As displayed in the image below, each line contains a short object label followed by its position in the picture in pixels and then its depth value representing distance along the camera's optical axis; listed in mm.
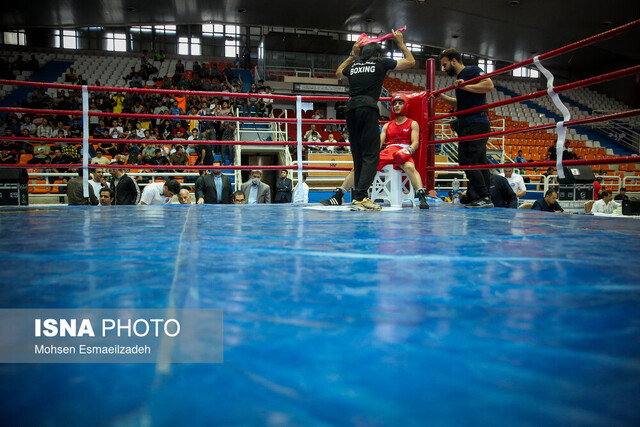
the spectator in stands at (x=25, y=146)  8062
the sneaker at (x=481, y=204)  3064
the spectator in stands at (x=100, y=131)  8516
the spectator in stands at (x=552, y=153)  10088
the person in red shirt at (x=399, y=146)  3211
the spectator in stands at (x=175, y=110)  9759
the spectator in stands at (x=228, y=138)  8094
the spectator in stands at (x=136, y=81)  12898
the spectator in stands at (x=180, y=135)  8508
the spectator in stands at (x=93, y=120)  9407
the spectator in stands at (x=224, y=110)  8914
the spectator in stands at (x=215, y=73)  14468
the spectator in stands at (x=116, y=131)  8203
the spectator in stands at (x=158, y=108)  10281
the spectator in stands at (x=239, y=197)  4680
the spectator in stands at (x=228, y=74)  14258
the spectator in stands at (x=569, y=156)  8645
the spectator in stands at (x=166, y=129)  8759
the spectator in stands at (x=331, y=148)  9570
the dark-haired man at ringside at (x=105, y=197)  4375
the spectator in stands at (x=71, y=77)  12697
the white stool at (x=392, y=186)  3430
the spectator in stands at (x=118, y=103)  10797
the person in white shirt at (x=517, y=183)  5953
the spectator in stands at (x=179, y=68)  14259
